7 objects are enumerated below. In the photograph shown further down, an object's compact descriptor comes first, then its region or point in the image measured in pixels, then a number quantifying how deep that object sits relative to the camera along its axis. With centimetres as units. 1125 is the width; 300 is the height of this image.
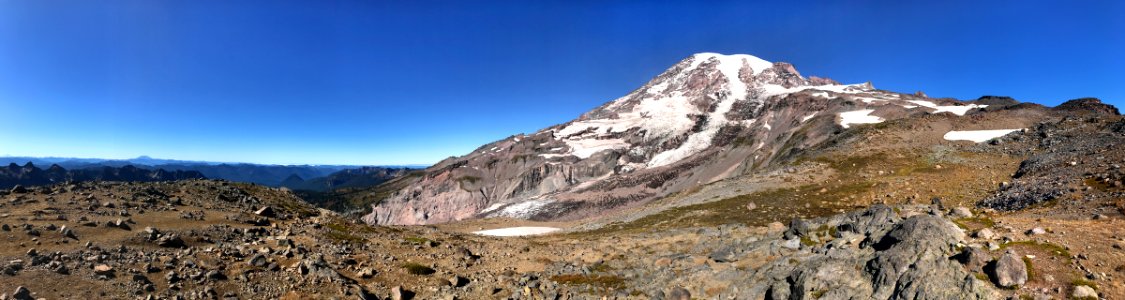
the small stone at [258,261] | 2044
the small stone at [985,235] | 1817
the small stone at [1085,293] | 1324
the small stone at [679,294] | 2047
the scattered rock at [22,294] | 1377
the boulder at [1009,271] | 1427
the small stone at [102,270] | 1639
